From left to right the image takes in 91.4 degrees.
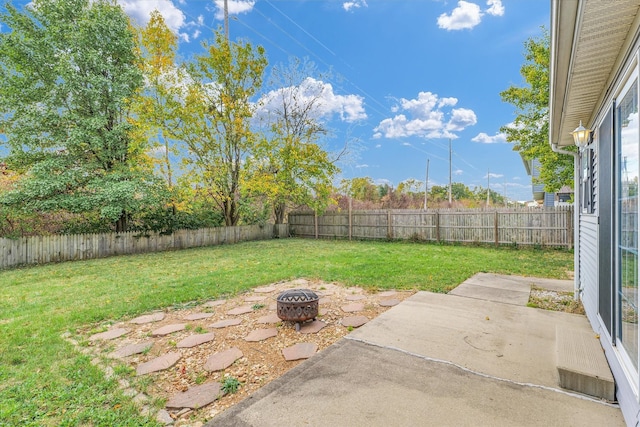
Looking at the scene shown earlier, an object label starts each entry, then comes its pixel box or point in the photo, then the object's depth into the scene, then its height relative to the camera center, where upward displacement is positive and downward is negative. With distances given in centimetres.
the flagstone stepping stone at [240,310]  382 -119
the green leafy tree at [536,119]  864 +290
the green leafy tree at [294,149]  1266 +274
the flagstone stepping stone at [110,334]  313 -122
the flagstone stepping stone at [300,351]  265 -119
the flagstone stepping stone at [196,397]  202 -122
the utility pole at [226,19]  1211 +776
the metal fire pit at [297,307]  315 -93
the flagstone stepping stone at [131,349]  276 -122
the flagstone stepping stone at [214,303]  419 -120
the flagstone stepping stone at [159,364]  248 -122
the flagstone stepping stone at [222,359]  253 -122
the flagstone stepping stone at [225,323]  340 -120
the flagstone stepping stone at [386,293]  446 -114
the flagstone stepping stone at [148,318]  362 -122
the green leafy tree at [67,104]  856 +327
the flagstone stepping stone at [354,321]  335 -117
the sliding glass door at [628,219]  167 -3
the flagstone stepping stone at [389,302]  398 -114
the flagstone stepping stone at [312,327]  318 -117
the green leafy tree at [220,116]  1120 +368
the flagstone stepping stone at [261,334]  305 -119
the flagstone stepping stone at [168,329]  324 -121
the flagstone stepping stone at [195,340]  294 -121
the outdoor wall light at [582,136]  317 +82
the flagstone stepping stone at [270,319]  350 -118
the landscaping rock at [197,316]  368 -120
